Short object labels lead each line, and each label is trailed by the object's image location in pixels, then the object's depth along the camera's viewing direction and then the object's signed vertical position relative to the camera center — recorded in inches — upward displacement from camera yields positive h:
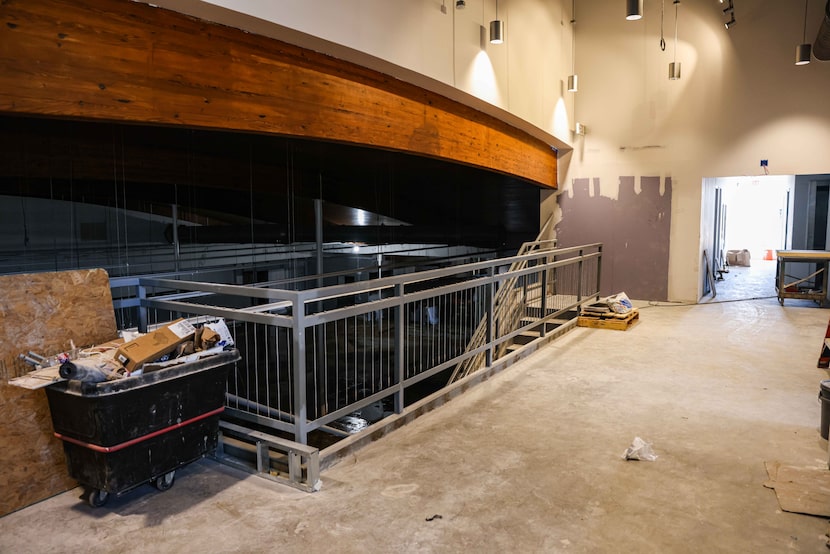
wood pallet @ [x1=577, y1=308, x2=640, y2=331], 298.7 -48.8
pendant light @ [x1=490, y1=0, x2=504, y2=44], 245.3 +91.9
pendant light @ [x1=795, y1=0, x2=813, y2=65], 320.5 +106.7
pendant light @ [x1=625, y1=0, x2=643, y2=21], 243.3 +101.2
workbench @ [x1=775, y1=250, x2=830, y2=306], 369.4 -29.3
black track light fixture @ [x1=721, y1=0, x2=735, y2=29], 343.3 +141.8
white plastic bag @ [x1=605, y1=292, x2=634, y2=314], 308.1 -40.4
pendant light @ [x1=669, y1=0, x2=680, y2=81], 353.9 +105.9
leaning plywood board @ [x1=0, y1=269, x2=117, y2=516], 108.7 -27.1
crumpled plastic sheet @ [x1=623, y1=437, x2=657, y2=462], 135.5 -55.0
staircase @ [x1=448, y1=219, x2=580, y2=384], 274.1 -45.7
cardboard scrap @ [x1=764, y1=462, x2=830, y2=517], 110.7 -55.6
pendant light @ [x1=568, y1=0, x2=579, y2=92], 379.9 +109.4
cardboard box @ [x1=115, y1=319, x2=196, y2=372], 110.3 -23.1
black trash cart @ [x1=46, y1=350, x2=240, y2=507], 102.6 -37.8
